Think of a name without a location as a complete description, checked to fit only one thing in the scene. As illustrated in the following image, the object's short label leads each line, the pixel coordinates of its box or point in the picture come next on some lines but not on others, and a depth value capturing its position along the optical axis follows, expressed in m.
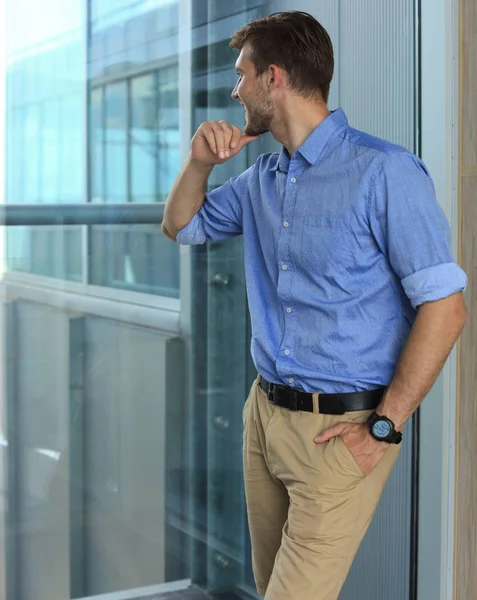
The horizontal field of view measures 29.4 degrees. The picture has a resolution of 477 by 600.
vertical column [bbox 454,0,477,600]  2.26
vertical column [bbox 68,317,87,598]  2.47
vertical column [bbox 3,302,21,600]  2.39
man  1.70
